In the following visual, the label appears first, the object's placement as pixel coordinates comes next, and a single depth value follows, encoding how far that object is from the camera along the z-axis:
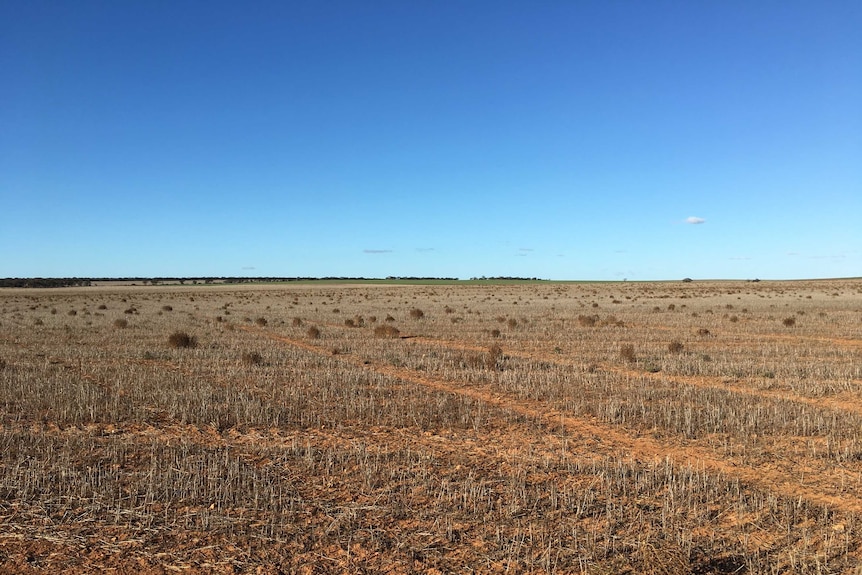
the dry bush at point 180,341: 21.08
